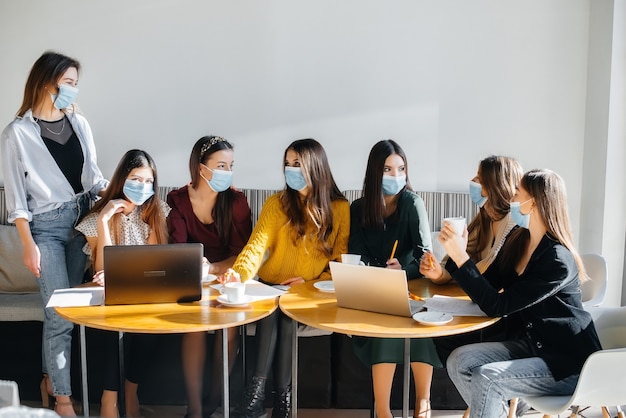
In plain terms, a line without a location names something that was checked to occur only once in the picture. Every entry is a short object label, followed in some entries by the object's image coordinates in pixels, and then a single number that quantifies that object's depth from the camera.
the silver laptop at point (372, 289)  2.22
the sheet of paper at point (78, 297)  2.39
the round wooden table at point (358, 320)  2.12
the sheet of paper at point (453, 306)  2.34
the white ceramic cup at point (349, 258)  2.53
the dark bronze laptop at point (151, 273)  2.30
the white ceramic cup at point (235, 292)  2.38
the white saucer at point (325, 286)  2.62
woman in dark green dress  2.98
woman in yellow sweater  2.89
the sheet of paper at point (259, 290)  2.50
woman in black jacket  2.23
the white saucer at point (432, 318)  2.19
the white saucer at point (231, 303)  2.38
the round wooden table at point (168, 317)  2.14
